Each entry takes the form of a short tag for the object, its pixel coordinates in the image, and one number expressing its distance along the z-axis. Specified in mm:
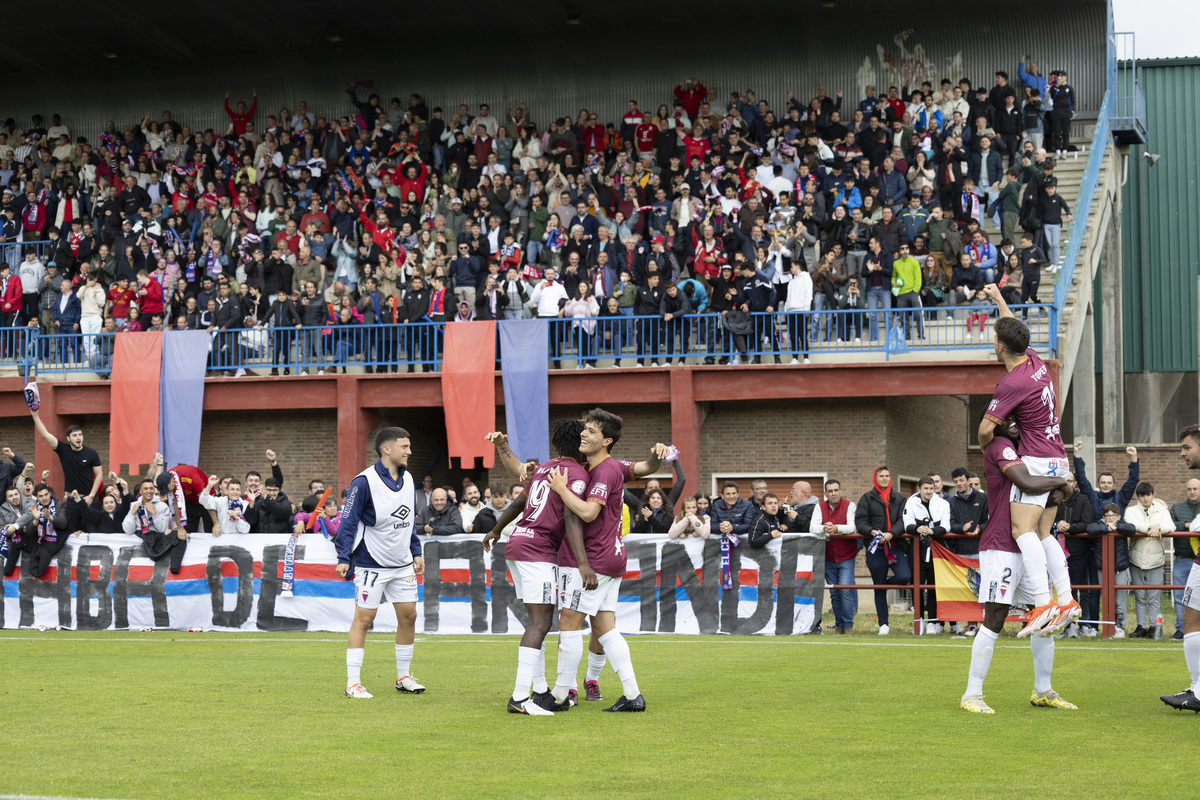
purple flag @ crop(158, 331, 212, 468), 25312
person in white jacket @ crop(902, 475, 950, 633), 16812
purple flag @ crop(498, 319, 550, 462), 23797
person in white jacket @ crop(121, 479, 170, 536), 17875
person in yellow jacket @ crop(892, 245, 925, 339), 22516
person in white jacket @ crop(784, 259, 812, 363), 22781
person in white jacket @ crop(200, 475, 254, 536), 18766
